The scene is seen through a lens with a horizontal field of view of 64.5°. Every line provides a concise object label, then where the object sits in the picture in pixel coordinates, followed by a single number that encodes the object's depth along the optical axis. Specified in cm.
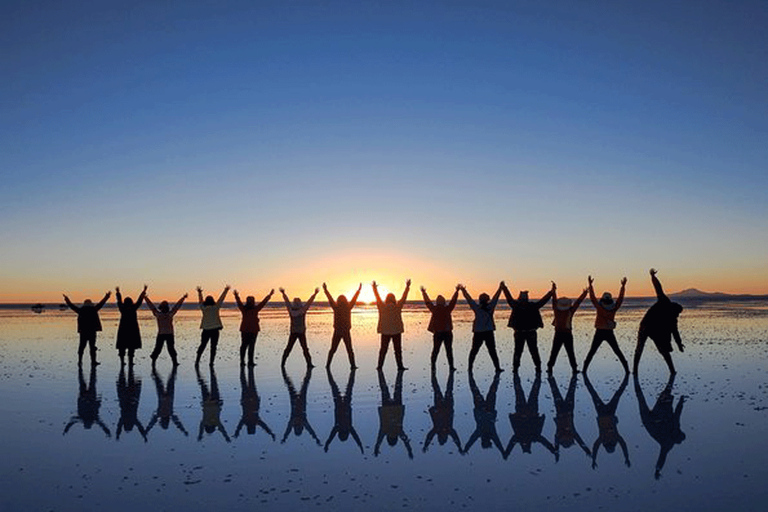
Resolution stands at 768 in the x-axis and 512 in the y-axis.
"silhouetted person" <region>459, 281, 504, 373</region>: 1716
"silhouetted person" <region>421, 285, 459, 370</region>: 1764
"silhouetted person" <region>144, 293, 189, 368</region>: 1883
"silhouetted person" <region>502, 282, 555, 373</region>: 1681
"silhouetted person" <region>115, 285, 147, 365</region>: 1923
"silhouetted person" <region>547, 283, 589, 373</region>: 1664
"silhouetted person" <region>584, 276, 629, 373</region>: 1671
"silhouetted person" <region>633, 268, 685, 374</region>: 1627
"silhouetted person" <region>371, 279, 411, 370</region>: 1767
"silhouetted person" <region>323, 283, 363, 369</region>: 1809
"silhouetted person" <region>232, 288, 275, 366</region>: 1819
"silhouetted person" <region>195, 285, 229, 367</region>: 1870
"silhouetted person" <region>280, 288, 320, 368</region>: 1820
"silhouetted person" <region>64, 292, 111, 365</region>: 1934
